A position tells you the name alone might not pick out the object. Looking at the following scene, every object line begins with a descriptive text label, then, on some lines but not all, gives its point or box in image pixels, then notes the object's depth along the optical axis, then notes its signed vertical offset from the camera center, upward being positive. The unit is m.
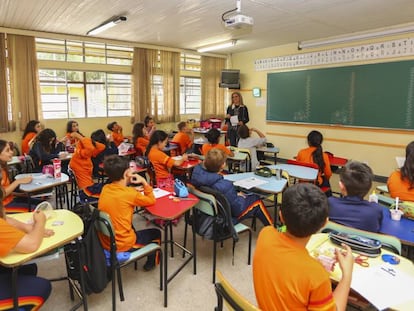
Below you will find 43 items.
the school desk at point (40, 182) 3.15 -0.68
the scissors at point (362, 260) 1.61 -0.75
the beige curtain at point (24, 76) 6.07 +0.89
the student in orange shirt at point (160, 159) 4.06 -0.51
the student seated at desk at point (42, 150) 4.35 -0.43
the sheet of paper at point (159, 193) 2.80 -0.68
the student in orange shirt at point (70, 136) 5.71 -0.30
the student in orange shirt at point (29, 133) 5.20 -0.23
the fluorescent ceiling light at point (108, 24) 5.17 +1.74
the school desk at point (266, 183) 3.17 -0.69
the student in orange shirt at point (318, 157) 4.24 -0.52
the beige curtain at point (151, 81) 7.72 +0.99
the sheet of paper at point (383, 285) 1.34 -0.78
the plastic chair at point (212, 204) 2.66 -0.74
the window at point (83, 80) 6.70 +0.97
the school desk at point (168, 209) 2.36 -0.72
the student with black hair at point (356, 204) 2.08 -0.58
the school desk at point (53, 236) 1.66 -0.74
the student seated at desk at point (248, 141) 5.37 -0.37
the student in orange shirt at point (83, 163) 4.05 -0.58
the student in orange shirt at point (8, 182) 3.04 -0.63
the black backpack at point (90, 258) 2.12 -0.98
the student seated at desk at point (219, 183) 2.91 -0.59
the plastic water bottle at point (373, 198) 2.52 -0.64
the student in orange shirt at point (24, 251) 1.65 -0.73
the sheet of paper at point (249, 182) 3.25 -0.68
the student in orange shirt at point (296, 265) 1.19 -0.59
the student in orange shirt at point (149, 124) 6.95 -0.08
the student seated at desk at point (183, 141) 5.75 -0.38
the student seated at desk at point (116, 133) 6.22 -0.26
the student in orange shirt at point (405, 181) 2.64 -0.53
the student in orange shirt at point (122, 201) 2.34 -0.63
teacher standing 7.84 +0.15
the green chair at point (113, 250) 2.12 -1.00
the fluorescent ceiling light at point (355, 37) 5.75 +1.76
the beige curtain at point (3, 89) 5.89 +0.61
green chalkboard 5.91 +0.57
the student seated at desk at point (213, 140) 4.73 -0.30
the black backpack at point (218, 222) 2.68 -0.94
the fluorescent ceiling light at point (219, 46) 7.22 +1.86
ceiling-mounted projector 3.82 +1.26
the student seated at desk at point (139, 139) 5.56 -0.34
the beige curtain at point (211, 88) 9.10 +1.00
